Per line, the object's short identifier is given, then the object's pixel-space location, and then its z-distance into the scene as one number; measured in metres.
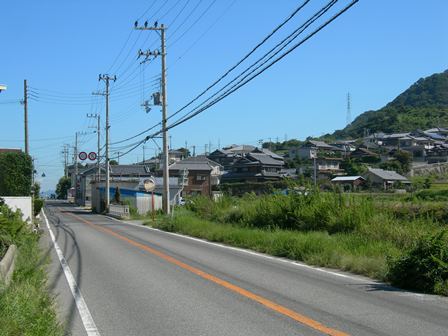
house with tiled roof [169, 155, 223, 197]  90.75
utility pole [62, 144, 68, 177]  129.36
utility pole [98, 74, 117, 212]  55.66
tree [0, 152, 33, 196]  36.81
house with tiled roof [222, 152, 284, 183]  89.25
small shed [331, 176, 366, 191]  73.12
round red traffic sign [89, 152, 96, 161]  82.26
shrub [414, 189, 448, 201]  46.01
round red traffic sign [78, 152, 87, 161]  82.31
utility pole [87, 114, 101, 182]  68.98
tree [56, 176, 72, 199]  148.57
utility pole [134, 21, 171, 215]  36.53
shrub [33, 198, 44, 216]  40.60
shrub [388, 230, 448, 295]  10.03
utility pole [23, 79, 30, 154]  45.02
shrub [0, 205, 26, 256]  14.85
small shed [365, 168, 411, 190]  75.81
